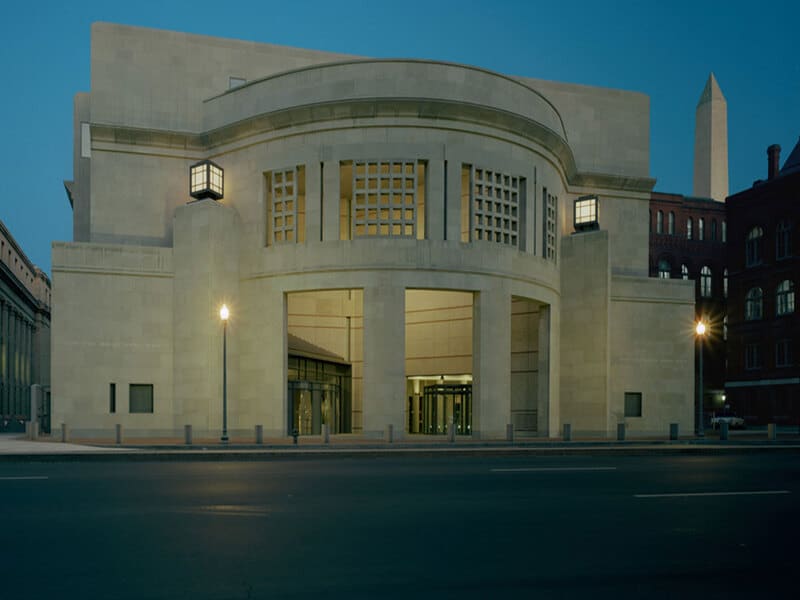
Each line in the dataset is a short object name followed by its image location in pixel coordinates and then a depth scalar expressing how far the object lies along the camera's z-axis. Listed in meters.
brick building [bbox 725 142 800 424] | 58.25
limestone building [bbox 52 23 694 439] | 31.67
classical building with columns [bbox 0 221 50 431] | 78.94
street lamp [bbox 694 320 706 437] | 34.31
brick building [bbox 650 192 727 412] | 75.81
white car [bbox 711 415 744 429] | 56.81
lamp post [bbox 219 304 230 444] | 28.36
